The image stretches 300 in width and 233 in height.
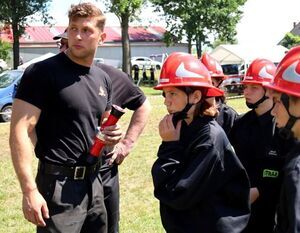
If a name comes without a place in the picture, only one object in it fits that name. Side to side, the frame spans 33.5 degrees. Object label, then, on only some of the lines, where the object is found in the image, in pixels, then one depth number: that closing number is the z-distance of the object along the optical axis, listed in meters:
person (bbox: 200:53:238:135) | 4.38
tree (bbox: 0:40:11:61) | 45.41
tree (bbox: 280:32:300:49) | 66.04
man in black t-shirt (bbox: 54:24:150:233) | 3.99
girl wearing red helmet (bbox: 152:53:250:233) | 2.75
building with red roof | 68.69
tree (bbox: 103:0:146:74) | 37.97
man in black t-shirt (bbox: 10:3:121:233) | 3.10
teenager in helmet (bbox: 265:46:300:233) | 2.25
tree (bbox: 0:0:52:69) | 35.28
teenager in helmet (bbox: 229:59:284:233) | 3.69
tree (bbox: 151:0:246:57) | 47.00
